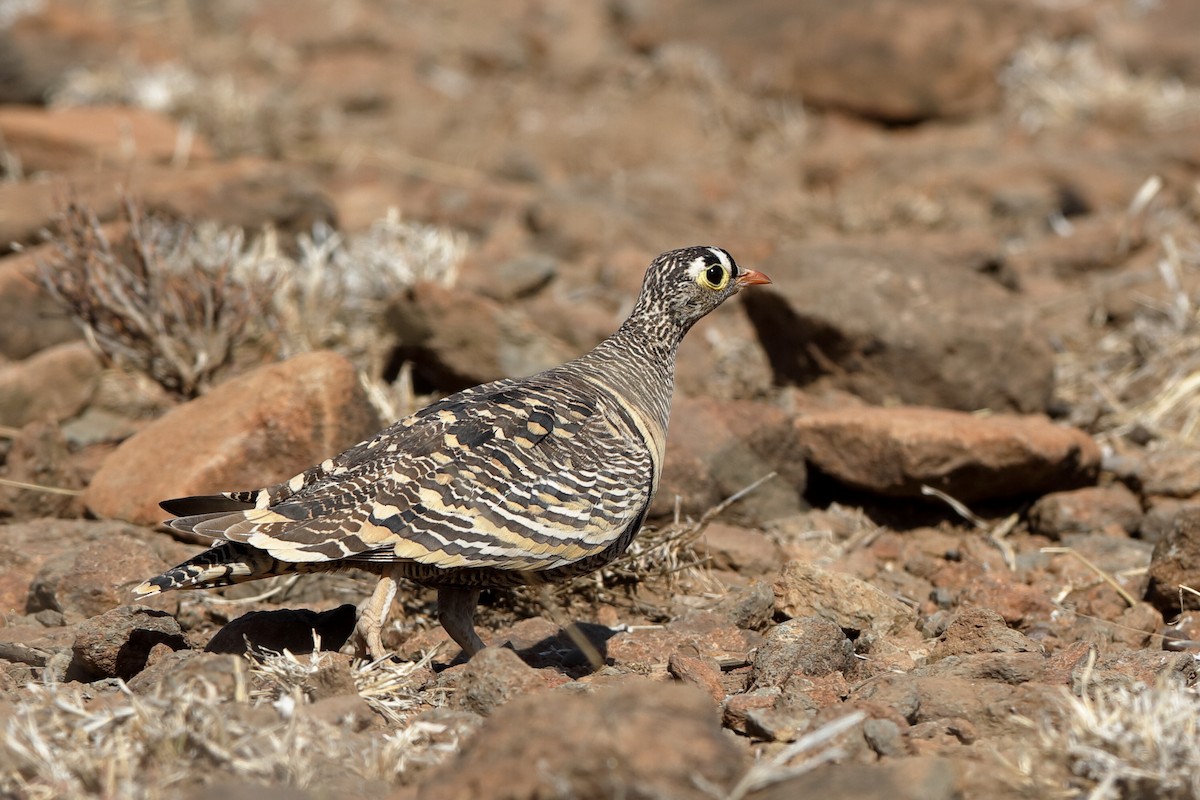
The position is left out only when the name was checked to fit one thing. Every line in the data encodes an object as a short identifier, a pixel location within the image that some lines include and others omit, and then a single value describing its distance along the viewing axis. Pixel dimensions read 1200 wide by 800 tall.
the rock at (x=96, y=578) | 10.88
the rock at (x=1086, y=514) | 13.47
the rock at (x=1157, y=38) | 27.78
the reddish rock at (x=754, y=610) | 10.96
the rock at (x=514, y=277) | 17.92
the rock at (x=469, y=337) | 14.95
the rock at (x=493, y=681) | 8.37
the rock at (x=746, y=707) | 8.41
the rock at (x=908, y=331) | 15.00
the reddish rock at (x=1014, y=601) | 11.13
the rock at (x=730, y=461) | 12.78
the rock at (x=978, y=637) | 9.73
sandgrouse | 8.91
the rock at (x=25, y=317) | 16.58
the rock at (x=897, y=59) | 27.19
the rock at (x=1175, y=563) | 10.93
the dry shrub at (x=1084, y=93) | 25.47
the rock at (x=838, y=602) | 10.76
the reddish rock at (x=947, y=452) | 13.12
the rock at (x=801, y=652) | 9.32
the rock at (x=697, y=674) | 9.16
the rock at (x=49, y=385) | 15.00
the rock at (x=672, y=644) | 10.50
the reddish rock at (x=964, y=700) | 8.18
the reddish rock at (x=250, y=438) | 11.98
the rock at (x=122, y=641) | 9.30
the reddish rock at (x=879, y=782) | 6.42
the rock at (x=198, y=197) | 17.44
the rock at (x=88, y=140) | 21.12
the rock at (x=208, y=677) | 7.41
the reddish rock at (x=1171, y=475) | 13.70
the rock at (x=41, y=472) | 13.12
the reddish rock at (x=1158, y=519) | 13.09
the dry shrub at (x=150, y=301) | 14.50
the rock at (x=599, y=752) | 6.33
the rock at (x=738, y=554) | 12.59
